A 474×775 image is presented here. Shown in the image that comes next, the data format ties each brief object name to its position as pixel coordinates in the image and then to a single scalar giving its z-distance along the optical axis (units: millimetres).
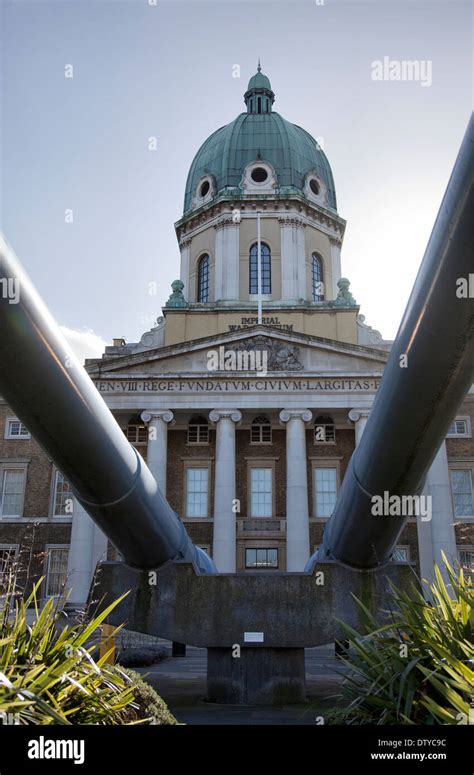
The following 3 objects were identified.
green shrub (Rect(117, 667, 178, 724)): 4844
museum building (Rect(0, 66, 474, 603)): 31562
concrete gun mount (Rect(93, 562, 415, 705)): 8023
